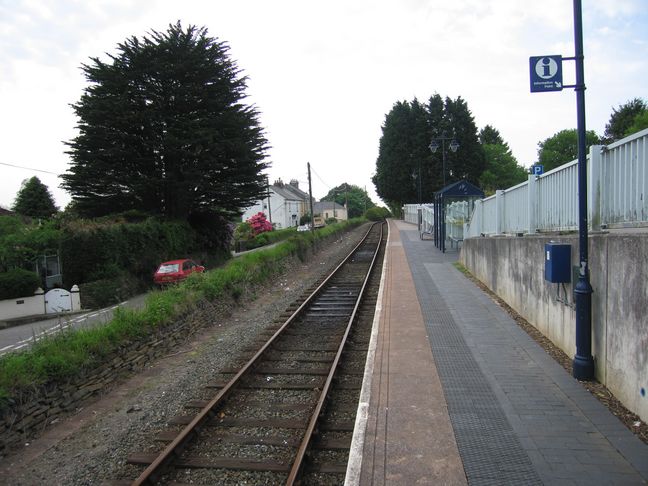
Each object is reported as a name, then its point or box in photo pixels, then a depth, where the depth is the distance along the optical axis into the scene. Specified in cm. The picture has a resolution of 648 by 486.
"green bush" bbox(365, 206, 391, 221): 8684
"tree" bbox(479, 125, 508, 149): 10031
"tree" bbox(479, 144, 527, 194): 8498
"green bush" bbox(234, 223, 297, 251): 4922
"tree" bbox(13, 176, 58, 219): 4394
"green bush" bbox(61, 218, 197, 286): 2228
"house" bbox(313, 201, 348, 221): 12306
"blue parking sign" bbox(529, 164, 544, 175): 1683
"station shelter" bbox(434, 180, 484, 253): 2055
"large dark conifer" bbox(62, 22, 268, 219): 2806
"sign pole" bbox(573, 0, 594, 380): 555
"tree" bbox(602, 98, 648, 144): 6112
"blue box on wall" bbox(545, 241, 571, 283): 638
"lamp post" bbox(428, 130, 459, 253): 2239
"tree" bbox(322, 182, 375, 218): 14225
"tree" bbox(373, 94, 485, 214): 6619
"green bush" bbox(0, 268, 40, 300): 1842
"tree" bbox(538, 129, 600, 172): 7875
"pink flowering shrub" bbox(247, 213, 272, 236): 5806
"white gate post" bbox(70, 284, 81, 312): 1980
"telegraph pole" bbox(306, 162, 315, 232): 4156
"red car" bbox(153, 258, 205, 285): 2184
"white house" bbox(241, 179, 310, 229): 8931
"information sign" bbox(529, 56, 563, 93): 610
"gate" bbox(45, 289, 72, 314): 1928
